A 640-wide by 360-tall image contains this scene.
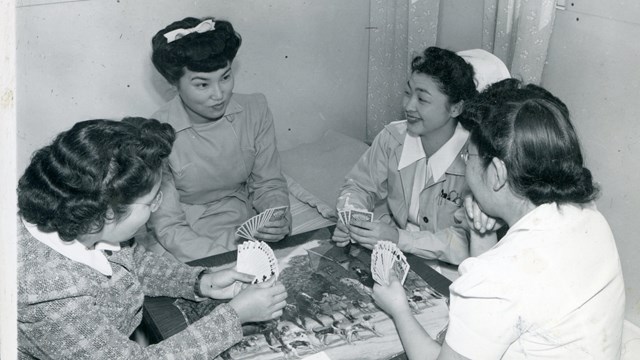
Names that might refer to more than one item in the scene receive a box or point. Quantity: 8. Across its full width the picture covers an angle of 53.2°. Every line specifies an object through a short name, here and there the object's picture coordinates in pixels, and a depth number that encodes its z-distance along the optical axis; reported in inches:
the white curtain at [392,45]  149.2
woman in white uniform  60.4
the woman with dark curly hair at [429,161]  102.3
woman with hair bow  111.0
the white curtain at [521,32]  126.5
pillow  152.1
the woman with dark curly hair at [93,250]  64.7
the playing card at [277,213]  101.1
